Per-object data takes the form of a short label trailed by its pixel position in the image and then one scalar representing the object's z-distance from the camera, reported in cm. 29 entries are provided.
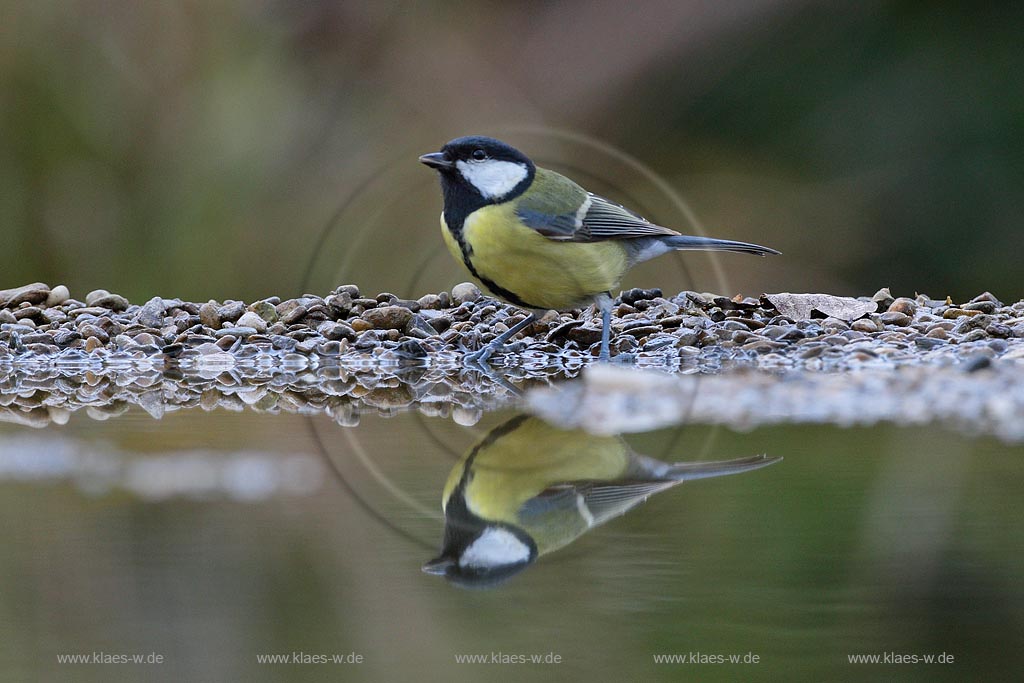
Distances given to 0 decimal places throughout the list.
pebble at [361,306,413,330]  862
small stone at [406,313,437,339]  870
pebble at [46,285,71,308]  984
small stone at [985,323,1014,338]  812
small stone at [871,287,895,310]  950
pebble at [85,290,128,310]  977
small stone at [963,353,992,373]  631
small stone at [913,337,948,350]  777
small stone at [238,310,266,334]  873
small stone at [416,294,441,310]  949
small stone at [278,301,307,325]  889
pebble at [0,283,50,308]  960
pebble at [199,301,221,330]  895
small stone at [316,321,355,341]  855
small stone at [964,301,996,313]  895
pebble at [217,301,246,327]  896
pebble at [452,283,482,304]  977
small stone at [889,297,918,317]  912
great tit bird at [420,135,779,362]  745
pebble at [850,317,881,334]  829
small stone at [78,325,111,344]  869
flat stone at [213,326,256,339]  862
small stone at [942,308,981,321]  874
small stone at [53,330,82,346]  862
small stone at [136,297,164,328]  908
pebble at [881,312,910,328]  871
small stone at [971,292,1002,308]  909
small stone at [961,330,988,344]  797
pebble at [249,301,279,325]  898
